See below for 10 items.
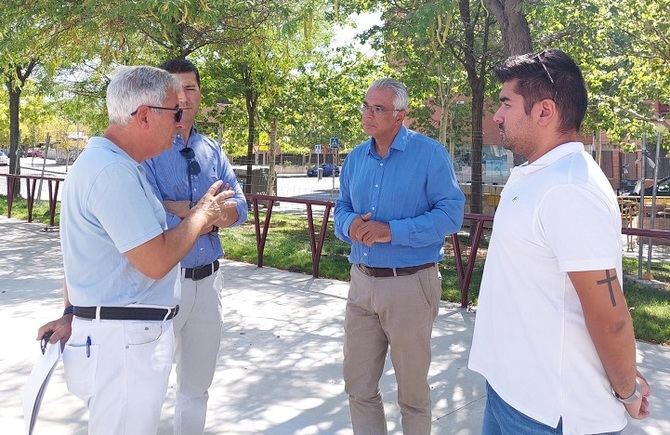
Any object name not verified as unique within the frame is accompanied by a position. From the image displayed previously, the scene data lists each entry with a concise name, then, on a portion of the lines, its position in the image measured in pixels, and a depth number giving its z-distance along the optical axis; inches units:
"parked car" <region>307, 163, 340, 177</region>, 1930.1
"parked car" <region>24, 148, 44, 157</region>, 2907.5
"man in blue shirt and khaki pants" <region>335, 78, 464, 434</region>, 124.8
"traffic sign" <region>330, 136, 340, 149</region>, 1014.4
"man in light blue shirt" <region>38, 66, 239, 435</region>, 86.0
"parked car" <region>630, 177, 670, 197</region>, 859.7
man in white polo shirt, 67.8
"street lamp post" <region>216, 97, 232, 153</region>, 764.0
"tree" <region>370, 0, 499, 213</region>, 475.5
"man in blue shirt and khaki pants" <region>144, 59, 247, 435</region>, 125.0
